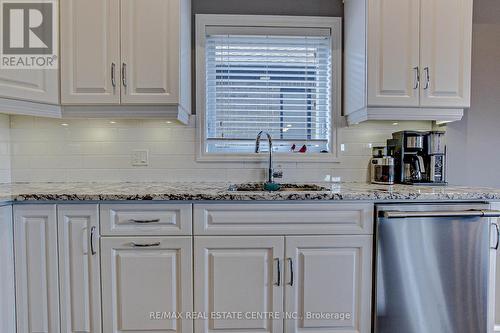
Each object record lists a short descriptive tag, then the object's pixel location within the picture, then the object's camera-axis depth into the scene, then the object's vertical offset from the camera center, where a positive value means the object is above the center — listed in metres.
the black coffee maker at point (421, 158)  2.06 +0.00
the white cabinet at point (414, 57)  1.93 +0.65
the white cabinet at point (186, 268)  1.61 -0.60
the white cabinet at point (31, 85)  1.75 +0.43
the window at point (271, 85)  2.28 +0.56
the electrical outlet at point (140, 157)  2.23 +0.00
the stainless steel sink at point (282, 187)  2.11 -0.21
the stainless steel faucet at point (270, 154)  2.14 +0.02
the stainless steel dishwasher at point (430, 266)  1.65 -0.59
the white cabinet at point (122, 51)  1.85 +0.66
